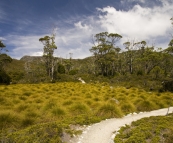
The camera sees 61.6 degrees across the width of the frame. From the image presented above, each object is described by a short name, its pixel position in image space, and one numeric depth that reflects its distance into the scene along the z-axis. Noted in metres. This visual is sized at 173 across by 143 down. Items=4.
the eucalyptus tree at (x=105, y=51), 39.97
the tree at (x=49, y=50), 33.59
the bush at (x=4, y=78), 22.19
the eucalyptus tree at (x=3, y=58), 27.27
